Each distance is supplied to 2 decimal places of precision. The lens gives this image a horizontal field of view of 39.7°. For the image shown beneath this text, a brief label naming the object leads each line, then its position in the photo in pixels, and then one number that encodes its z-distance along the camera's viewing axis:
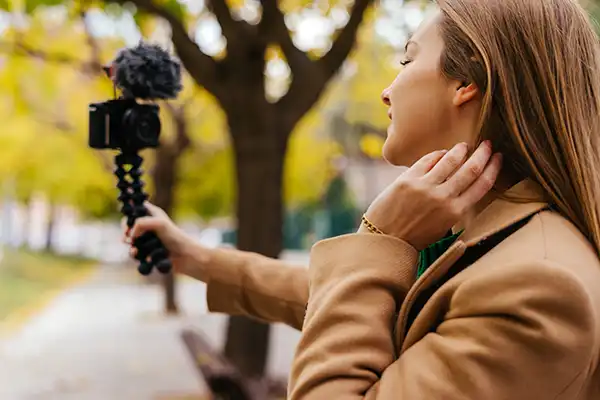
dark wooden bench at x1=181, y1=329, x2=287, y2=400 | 4.51
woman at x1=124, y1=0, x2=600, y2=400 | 1.02
